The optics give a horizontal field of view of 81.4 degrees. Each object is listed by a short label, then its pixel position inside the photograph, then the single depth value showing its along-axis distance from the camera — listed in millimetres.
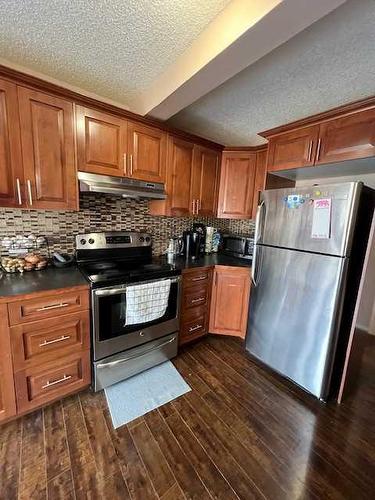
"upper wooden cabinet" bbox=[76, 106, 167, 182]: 1698
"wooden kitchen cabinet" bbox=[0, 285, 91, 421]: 1333
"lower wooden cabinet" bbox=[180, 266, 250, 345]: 2260
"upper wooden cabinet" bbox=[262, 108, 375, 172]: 1585
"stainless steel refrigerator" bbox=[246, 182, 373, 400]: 1551
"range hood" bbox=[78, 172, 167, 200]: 1713
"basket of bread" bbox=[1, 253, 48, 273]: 1646
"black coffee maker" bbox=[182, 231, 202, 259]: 2561
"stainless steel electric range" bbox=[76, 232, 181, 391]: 1639
